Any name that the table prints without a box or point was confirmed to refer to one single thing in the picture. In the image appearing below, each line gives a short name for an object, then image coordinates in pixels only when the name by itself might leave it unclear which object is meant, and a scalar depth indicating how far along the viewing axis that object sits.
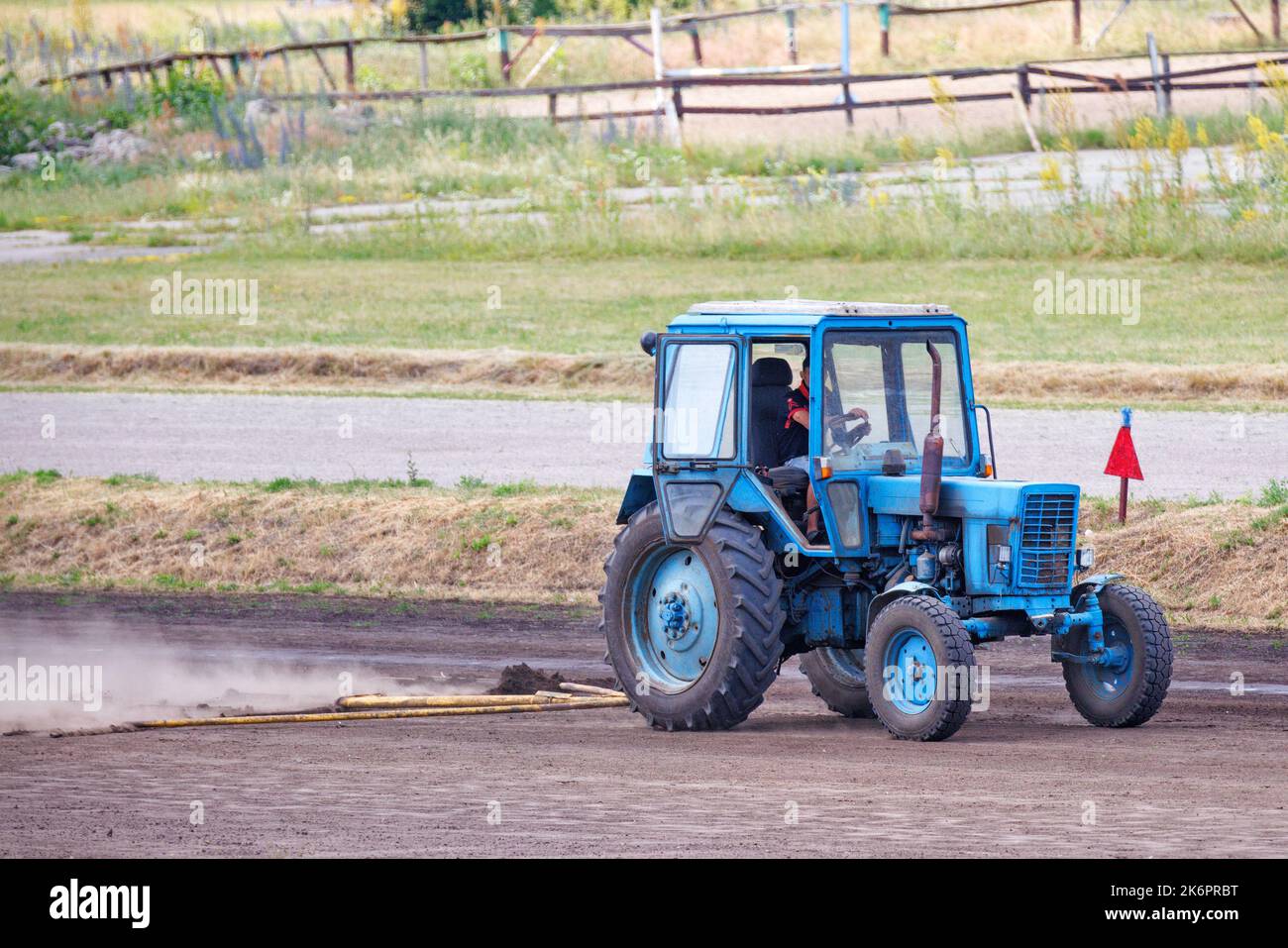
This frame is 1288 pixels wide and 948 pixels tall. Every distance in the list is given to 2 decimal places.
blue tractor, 10.20
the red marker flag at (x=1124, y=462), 15.51
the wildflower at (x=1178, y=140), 27.11
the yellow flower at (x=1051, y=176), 28.44
